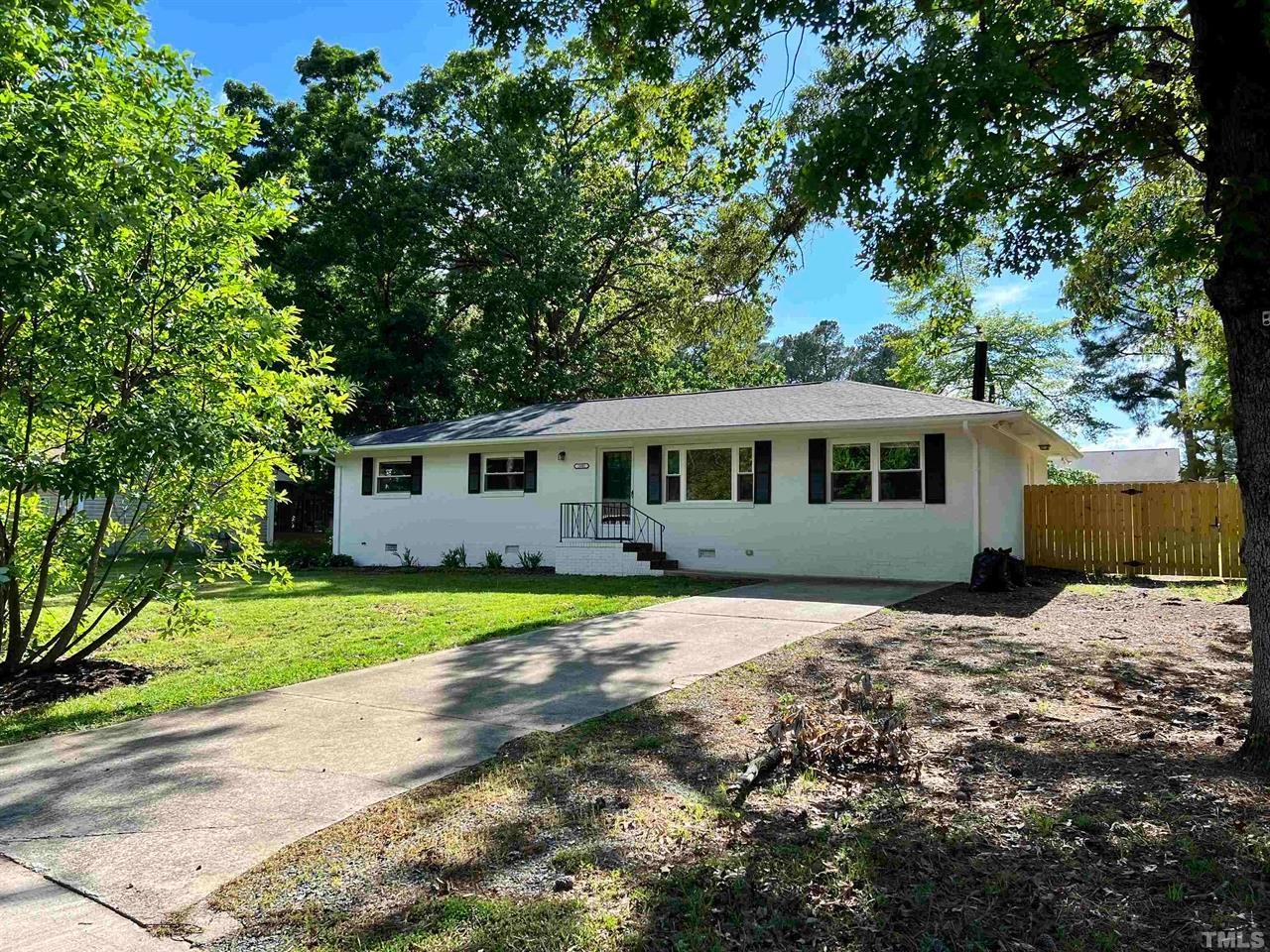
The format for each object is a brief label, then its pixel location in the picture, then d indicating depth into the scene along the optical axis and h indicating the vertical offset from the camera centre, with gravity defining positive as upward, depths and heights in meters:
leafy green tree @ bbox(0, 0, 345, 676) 5.07 +1.38
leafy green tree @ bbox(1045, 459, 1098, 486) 30.59 +1.99
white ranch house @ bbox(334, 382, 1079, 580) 13.38 +0.76
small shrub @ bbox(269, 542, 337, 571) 18.89 -0.99
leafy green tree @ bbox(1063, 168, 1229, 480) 5.95 +3.26
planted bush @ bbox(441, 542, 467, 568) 17.58 -0.89
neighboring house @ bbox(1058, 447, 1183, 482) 37.59 +3.03
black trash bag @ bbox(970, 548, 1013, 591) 11.94 -0.76
